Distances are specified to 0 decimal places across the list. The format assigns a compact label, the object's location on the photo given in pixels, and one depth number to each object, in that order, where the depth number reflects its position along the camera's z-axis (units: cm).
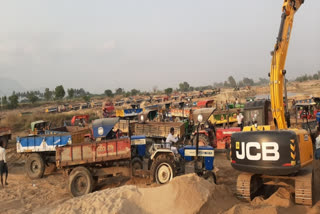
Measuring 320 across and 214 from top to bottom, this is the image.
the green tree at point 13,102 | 5312
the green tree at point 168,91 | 7329
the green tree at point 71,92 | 7550
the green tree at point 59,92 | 6427
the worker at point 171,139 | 818
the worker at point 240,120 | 1415
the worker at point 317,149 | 800
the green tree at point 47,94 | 7188
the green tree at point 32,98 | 6038
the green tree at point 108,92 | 7462
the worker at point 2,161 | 909
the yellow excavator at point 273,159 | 539
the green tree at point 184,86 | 10619
